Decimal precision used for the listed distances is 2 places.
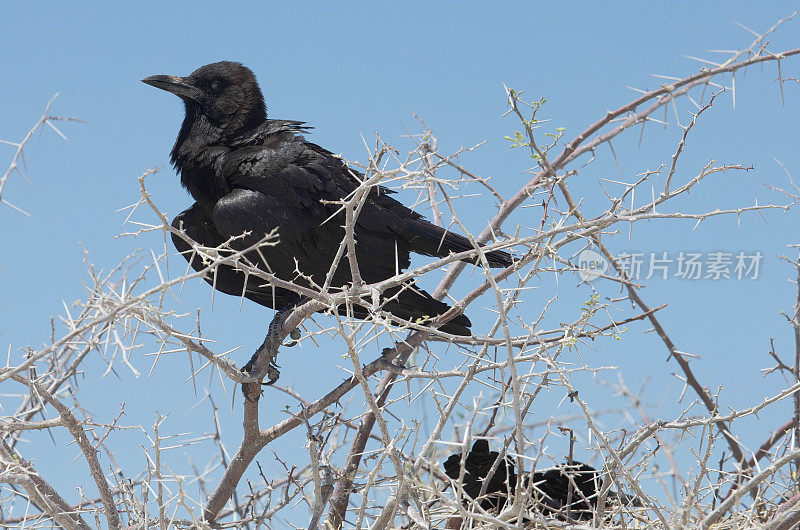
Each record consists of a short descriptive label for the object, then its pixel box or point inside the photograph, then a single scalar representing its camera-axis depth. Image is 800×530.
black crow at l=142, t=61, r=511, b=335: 8.24
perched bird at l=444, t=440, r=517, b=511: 8.09
